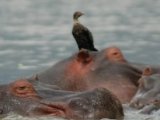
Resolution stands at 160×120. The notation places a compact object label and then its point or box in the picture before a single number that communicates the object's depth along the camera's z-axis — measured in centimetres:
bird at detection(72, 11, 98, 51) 1830
